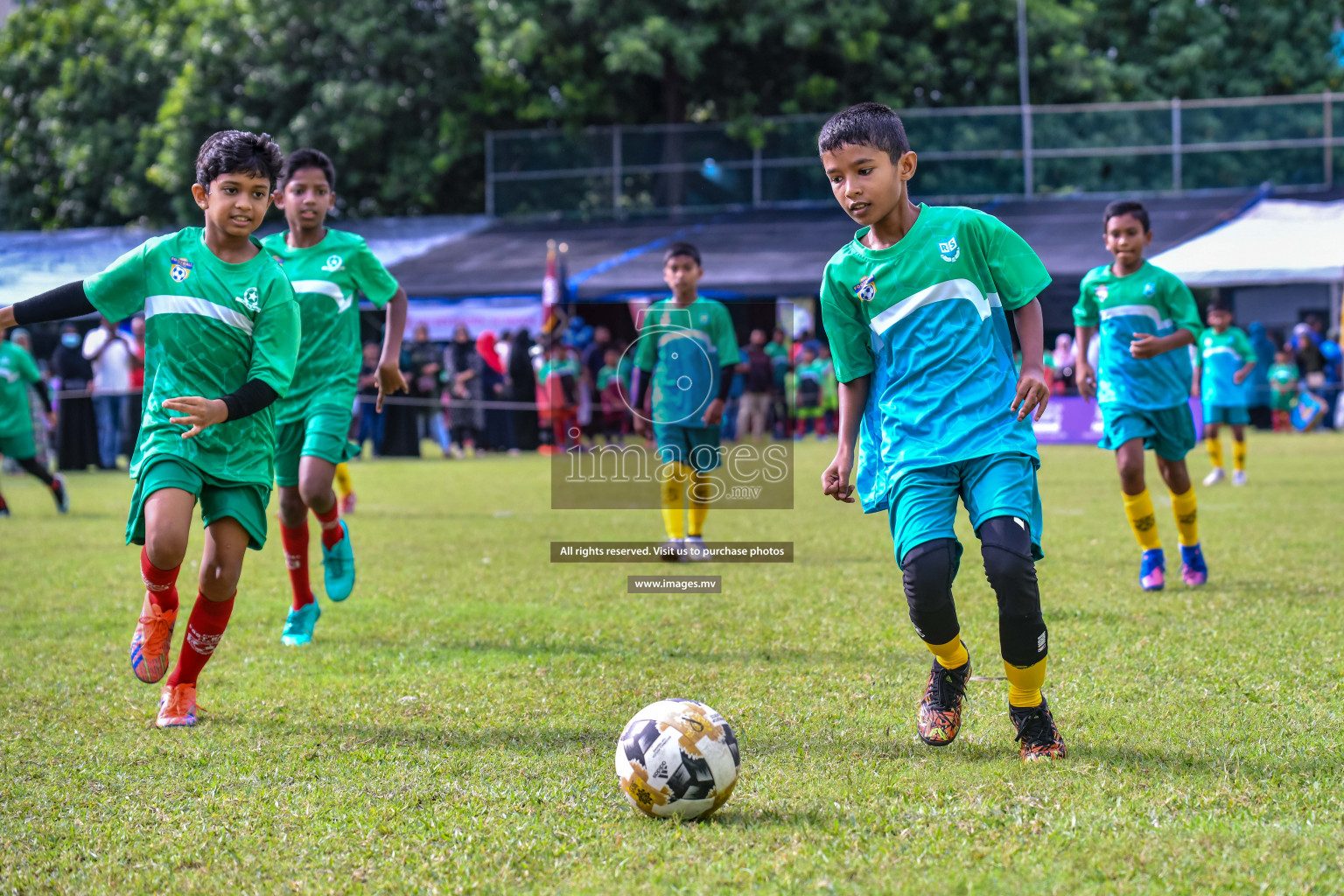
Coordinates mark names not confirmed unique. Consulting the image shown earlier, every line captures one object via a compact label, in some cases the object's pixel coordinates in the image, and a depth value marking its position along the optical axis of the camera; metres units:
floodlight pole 26.20
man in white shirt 18.56
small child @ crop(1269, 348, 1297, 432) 22.98
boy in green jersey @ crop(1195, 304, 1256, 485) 14.59
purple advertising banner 21.20
